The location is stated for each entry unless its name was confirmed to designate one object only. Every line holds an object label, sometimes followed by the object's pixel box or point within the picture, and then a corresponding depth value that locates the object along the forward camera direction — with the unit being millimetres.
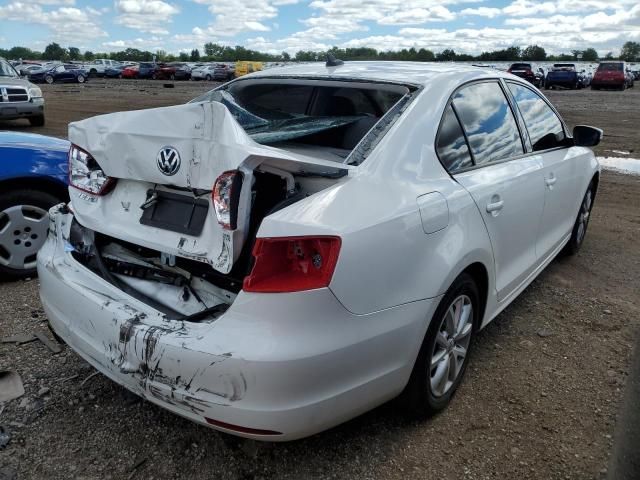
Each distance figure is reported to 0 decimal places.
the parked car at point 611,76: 36250
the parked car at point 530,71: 35275
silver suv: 12906
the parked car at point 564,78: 36469
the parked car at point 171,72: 50688
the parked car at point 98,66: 56750
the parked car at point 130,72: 52656
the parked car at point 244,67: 48516
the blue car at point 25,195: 4211
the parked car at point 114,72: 55031
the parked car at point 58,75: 42625
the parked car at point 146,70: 51500
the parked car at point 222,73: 49156
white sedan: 2074
